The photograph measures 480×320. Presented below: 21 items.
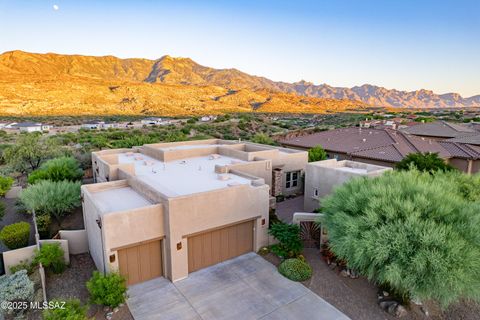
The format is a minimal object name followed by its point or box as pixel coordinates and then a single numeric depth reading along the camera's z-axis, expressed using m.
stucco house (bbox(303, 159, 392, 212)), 16.80
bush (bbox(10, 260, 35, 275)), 12.27
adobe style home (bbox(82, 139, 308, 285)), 10.95
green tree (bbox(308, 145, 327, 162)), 25.12
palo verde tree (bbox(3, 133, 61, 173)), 27.23
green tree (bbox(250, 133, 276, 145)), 36.69
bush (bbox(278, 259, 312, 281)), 11.75
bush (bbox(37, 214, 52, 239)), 15.47
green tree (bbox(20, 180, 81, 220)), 16.27
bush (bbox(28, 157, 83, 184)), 20.62
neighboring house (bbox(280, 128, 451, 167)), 25.00
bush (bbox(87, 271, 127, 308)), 9.80
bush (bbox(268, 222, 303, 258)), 13.24
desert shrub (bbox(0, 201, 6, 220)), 17.52
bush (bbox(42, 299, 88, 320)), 8.33
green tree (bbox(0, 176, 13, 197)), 21.12
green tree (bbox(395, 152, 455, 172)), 18.89
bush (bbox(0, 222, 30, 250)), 13.85
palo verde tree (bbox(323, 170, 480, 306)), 8.05
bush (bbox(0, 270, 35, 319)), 10.14
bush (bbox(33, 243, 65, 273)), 11.90
